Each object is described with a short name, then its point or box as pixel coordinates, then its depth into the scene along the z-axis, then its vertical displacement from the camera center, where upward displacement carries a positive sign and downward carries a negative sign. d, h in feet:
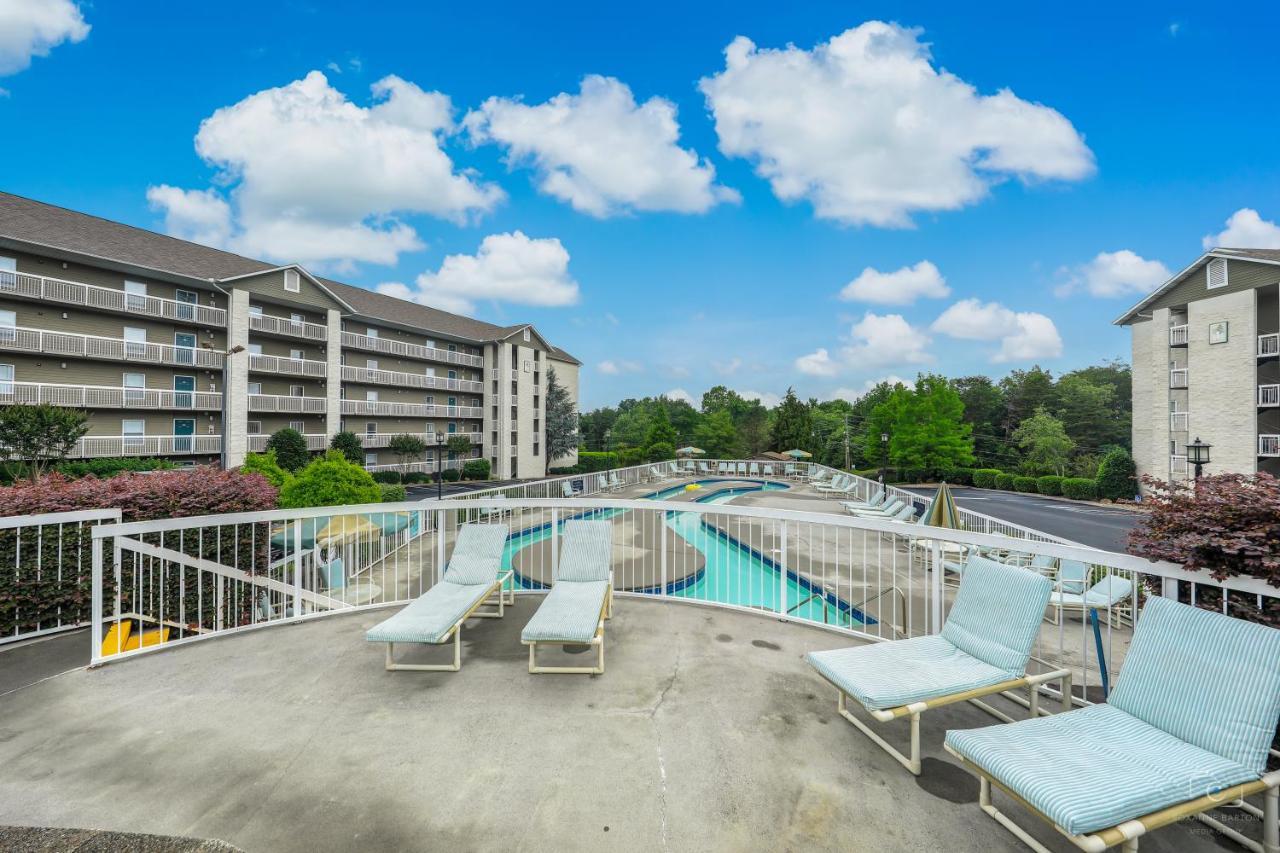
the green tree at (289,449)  70.54 -3.46
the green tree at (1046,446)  102.63 -3.31
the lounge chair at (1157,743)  5.77 -4.27
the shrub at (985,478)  102.58 -9.96
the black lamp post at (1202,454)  64.75 -3.01
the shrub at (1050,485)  86.84 -9.63
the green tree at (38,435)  48.08 -1.16
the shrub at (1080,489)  80.78 -9.56
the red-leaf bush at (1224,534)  7.11 -1.58
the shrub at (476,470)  101.60 -8.95
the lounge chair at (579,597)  11.63 -4.80
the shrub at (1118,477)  76.84 -7.17
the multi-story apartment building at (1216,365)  61.31 +8.99
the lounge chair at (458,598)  11.60 -4.83
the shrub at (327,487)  34.68 -4.43
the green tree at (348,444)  79.71 -3.00
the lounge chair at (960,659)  8.36 -4.45
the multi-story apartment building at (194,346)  57.11 +11.54
